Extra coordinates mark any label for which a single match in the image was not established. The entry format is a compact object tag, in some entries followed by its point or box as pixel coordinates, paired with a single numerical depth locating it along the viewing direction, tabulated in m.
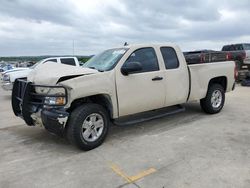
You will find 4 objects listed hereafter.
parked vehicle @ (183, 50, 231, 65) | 5.67
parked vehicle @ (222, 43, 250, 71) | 10.40
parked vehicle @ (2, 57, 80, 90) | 8.48
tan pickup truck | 3.20
